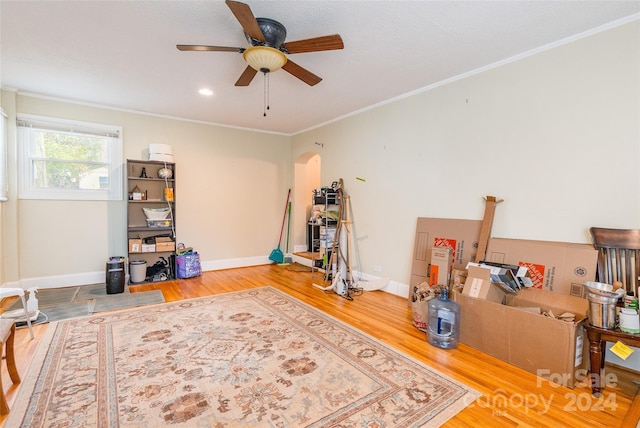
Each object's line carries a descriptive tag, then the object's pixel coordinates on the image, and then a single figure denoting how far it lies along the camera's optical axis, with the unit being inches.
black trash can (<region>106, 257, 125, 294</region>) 159.6
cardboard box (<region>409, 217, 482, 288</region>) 125.3
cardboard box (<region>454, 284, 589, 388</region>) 81.5
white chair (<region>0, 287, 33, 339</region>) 98.5
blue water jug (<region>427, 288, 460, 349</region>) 101.6
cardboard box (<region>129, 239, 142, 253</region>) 178.9
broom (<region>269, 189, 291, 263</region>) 238.2
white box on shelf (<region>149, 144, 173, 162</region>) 183.3
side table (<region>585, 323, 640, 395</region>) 76.2
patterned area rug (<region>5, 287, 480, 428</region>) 68.1
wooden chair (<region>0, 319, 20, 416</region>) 70.9
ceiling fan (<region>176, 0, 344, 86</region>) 83.7
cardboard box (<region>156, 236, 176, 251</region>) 185.3
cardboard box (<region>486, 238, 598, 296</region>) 93.2
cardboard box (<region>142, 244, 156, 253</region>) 181.8
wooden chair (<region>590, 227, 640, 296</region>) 85.3
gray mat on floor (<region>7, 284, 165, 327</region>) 130.1
